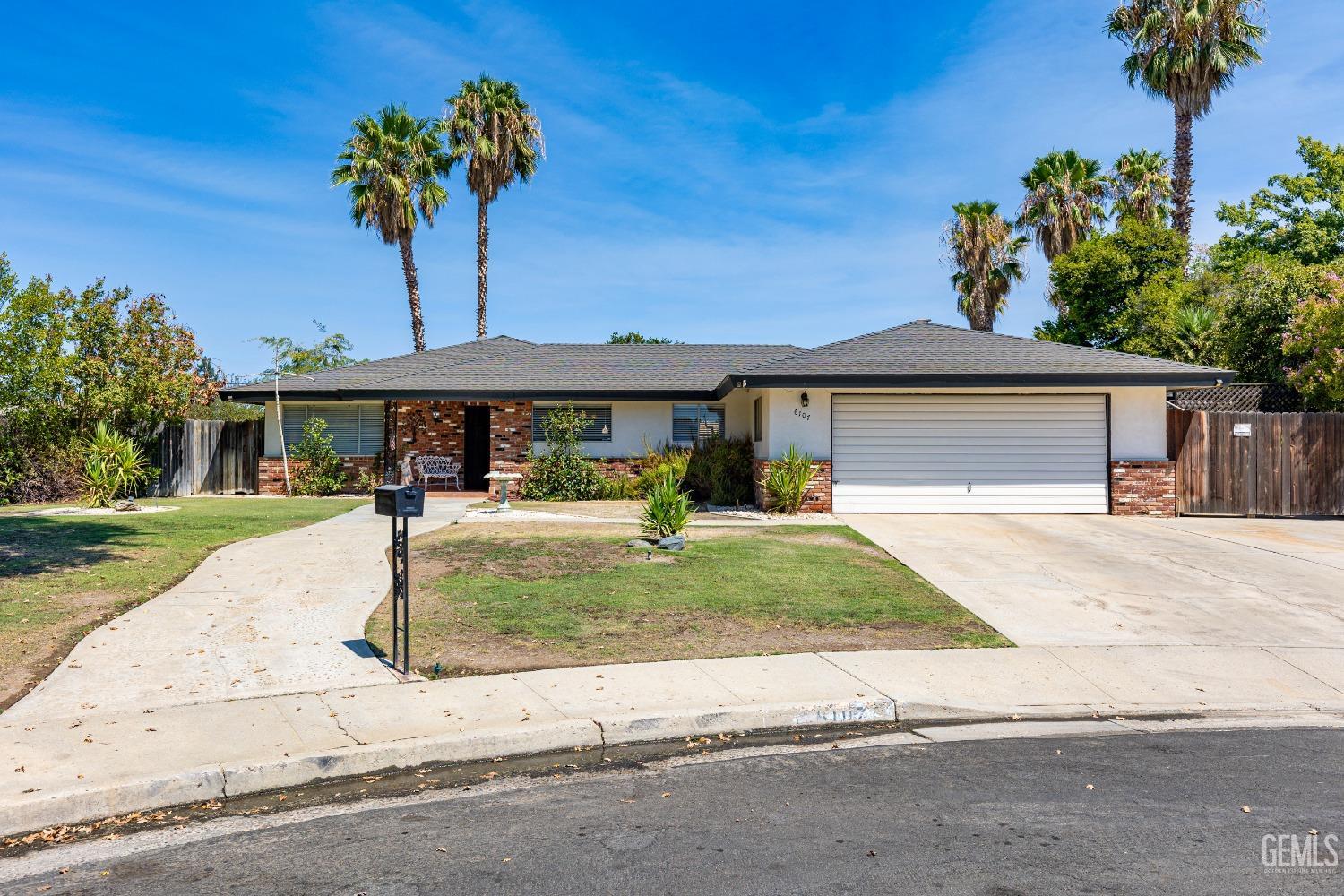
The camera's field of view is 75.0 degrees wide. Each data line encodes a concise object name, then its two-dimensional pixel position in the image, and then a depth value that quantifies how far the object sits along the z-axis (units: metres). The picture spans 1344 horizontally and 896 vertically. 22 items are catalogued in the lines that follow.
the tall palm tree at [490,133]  31.19
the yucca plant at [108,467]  16.61
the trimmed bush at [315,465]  21.62
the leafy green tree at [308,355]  44.62
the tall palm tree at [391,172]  29.47
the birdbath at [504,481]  17.34
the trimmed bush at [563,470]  20.39
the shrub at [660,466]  19.88
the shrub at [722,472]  18.78
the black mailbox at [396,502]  6.32
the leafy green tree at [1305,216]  33.69
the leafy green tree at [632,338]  57.91
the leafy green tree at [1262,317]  21.86
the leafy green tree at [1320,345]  17.33
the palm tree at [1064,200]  33.16
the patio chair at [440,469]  22.50
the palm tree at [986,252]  35.34
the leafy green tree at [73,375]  18.50
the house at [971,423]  16.38
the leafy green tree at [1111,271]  29.16
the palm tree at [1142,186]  33.19
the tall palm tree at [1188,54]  27.95
